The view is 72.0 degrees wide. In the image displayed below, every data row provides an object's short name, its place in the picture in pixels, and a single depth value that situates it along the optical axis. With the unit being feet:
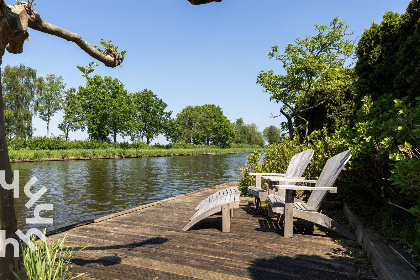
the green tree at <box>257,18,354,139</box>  46.93
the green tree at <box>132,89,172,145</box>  211.61
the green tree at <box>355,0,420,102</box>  17.20
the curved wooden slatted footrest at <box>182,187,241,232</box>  15.40
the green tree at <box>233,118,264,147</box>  323.16
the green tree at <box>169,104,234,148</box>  239.91
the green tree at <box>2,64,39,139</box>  155.22
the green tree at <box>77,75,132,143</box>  169.78
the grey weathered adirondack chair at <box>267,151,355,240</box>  13.69
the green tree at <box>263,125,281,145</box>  296.71
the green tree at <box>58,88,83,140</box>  174.70
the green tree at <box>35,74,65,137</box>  171.04
